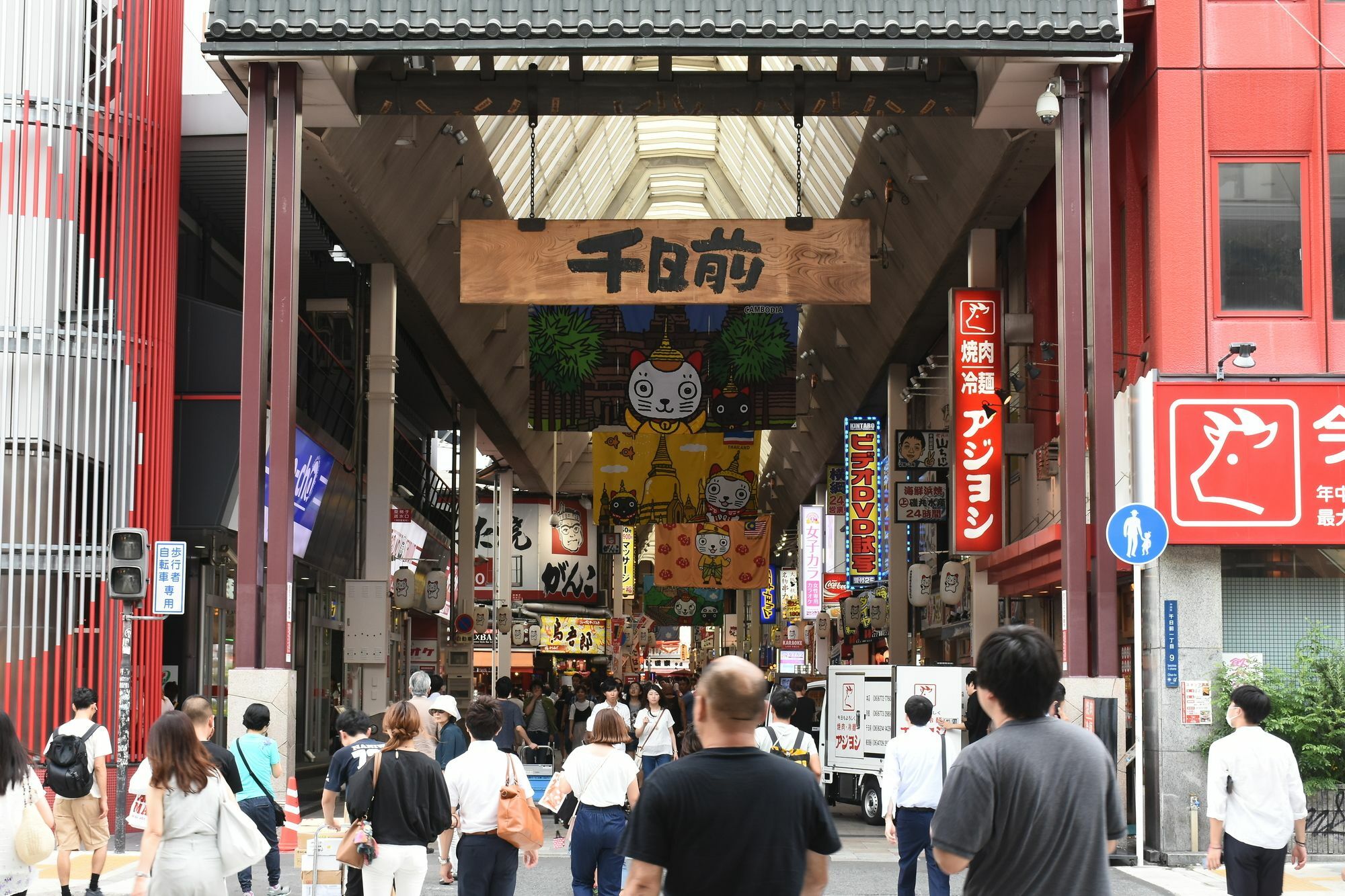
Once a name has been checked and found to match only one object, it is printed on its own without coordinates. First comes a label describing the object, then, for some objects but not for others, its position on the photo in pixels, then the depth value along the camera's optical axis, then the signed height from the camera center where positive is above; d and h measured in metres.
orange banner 34.38 +0.47
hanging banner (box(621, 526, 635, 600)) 57.31 +0.44
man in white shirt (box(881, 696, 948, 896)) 9.68 -1.25
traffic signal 12.87 +0.10
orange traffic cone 11.98 -1.85
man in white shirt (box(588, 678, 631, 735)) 14.04 -1.03
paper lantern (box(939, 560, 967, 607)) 21.78 -0.10
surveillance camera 13.34 +3.92
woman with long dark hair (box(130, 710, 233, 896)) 6.57 -1.02
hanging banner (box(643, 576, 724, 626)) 51.50 -0.89
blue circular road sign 12.12 +0.31
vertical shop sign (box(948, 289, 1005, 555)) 17.66 +1.69
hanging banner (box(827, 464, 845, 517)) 34.69 +1.87
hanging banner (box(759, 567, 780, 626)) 54.44 -0.95
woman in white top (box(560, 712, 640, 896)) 8.39 -1.22
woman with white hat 13.02 -1.30
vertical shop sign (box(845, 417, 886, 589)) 25.88 +1.22
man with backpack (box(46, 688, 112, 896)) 10.48 -1.35
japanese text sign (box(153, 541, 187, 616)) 13.44 +0.00
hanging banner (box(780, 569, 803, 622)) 47.34 -0.64
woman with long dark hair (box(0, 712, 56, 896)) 6.80 -0.96
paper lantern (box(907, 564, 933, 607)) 24.12 -0.14
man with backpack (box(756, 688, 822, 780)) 10.63 -1.08
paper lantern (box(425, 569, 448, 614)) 29.03 -0.20
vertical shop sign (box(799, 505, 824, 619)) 36.19 +0.56
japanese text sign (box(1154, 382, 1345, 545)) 13.43 +0.94
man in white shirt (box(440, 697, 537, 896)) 7.75 -1.20
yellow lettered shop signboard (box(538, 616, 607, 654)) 49.62 -1.86
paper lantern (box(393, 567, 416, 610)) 24.84 -0.17
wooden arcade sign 15.38 +3.03
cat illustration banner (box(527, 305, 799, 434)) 24.06 +3.20
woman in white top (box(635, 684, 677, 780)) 14.38 -1.51
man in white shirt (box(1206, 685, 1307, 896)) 7.35 -1.05
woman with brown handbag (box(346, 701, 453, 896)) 7.42 -1.06
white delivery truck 16.02 -1.51
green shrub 12.69 -1.04
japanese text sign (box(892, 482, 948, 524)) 22.61 +1.04
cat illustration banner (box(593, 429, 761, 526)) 30.66 +1.92
